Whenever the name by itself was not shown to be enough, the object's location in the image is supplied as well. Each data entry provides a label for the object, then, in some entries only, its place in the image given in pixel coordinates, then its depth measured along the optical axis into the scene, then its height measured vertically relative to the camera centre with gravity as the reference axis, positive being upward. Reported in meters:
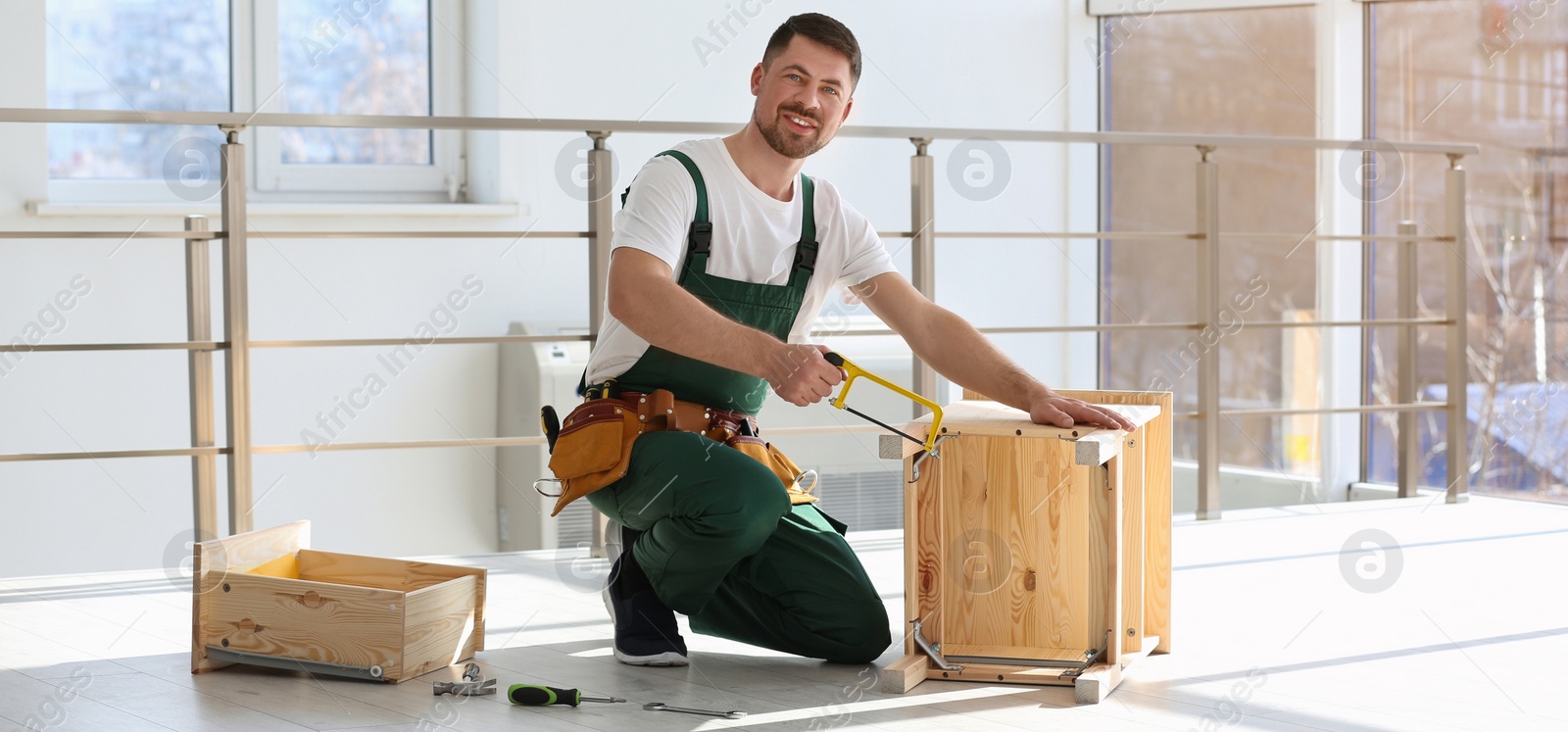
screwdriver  6.80 -0.54
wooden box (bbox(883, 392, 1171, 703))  7.03 -0.36
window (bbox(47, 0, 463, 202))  9.88 +1.03
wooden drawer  6.91 -0.45
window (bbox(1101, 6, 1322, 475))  12.06 +0.67
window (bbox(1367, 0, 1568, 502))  10.68 +0.58
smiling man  6.97 -0.02
